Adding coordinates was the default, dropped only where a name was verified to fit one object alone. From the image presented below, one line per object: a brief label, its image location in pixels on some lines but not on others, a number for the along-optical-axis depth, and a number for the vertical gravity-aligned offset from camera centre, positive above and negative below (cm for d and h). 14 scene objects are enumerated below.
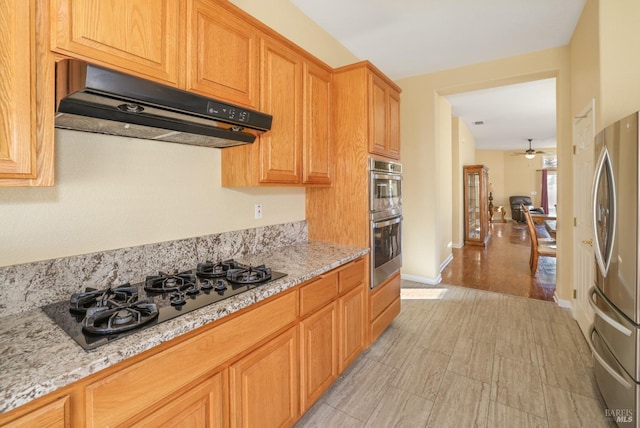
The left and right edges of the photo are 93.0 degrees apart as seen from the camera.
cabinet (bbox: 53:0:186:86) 109 +72
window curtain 1104 +78
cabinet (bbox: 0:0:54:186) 94 +38
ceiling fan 934 +221
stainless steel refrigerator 145 -30
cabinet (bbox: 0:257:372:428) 86 -61
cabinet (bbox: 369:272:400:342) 254 -82
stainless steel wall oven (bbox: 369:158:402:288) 248 -3
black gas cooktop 101 -35
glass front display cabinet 718 +20
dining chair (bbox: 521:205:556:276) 460 -51
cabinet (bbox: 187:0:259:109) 148 +85
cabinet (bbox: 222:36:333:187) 189 +61
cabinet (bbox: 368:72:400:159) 247 +86
